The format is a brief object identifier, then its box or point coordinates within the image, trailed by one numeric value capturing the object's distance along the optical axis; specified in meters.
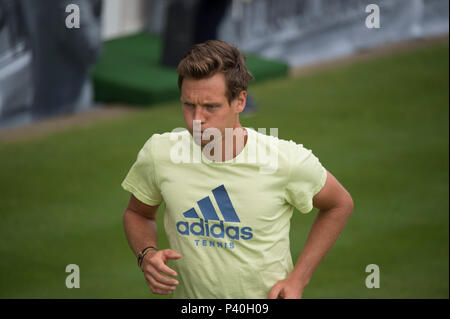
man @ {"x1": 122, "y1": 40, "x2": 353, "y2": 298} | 5.65
